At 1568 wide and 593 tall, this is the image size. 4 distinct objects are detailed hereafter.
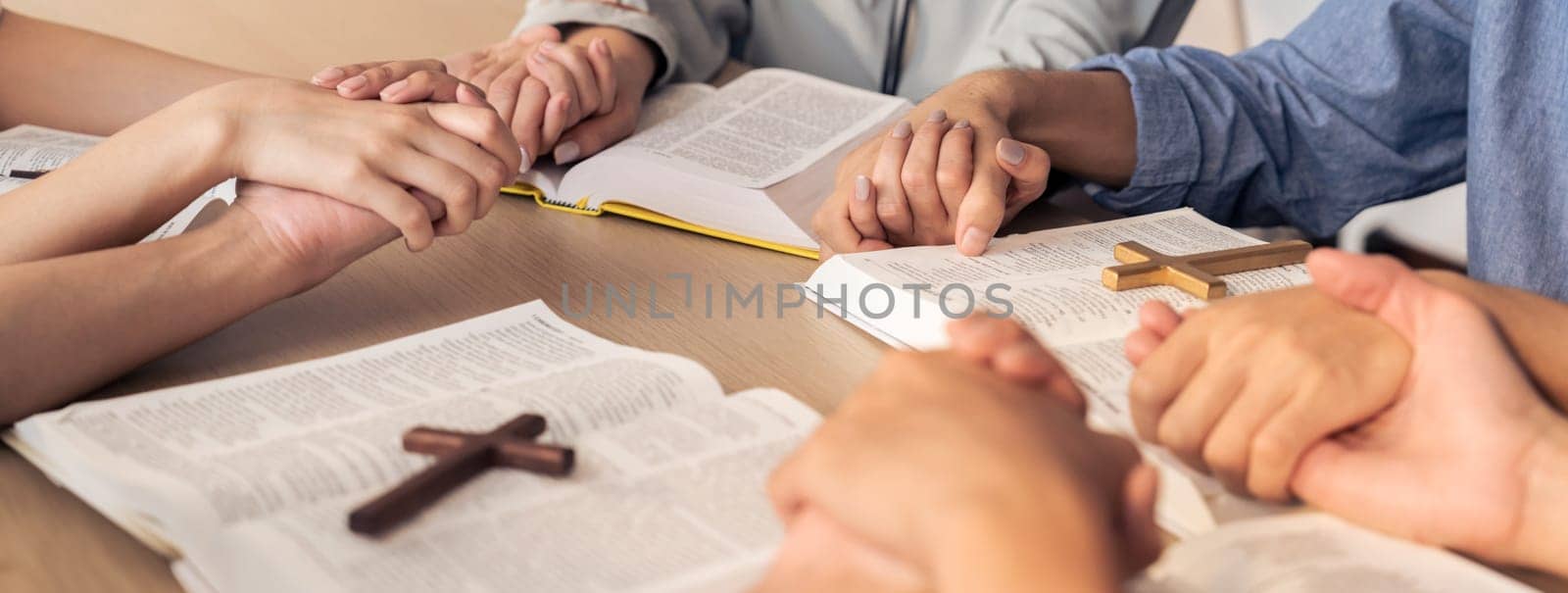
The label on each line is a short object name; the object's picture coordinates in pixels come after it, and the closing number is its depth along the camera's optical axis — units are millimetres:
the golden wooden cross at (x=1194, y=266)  887
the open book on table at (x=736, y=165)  1085
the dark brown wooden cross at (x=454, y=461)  557
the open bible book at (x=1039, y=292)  783
